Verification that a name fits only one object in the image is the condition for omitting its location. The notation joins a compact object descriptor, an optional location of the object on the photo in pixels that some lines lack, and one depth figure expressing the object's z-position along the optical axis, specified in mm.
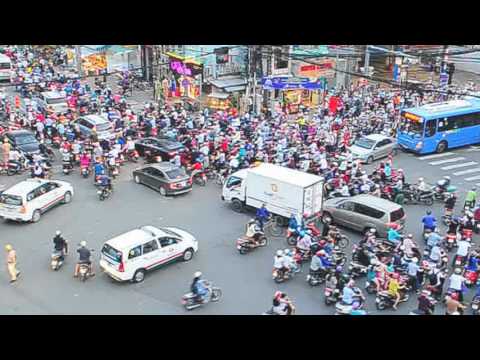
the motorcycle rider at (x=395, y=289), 16766
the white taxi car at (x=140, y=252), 17672
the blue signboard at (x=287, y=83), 35500
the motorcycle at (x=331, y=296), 16969
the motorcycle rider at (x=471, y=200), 22853
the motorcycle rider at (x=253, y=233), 20094
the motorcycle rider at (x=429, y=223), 20641
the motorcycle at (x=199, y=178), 25875
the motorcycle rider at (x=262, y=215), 21438
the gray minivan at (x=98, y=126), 29859
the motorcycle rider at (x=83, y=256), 17984
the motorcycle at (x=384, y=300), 16820
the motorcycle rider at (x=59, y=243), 18828
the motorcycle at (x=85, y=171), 26325
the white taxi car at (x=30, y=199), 21516
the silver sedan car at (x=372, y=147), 28547
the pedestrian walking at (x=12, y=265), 17891
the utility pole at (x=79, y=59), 38466
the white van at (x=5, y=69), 41656
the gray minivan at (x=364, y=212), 20681
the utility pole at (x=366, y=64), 35781
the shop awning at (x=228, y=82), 36000
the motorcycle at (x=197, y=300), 16781
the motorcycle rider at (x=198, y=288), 16625
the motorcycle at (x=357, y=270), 18467
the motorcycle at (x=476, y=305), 16672
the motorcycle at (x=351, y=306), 16188
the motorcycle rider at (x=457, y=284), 16672
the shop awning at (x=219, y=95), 36031
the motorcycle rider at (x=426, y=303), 15859
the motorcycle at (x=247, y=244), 19906
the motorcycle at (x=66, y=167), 26828
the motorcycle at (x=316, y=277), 18031
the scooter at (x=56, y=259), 18781
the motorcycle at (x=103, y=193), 24094
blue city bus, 29664
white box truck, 21188
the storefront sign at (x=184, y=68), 37112
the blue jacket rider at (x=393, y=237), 19703
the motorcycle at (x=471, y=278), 18109
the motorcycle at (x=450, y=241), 20375
